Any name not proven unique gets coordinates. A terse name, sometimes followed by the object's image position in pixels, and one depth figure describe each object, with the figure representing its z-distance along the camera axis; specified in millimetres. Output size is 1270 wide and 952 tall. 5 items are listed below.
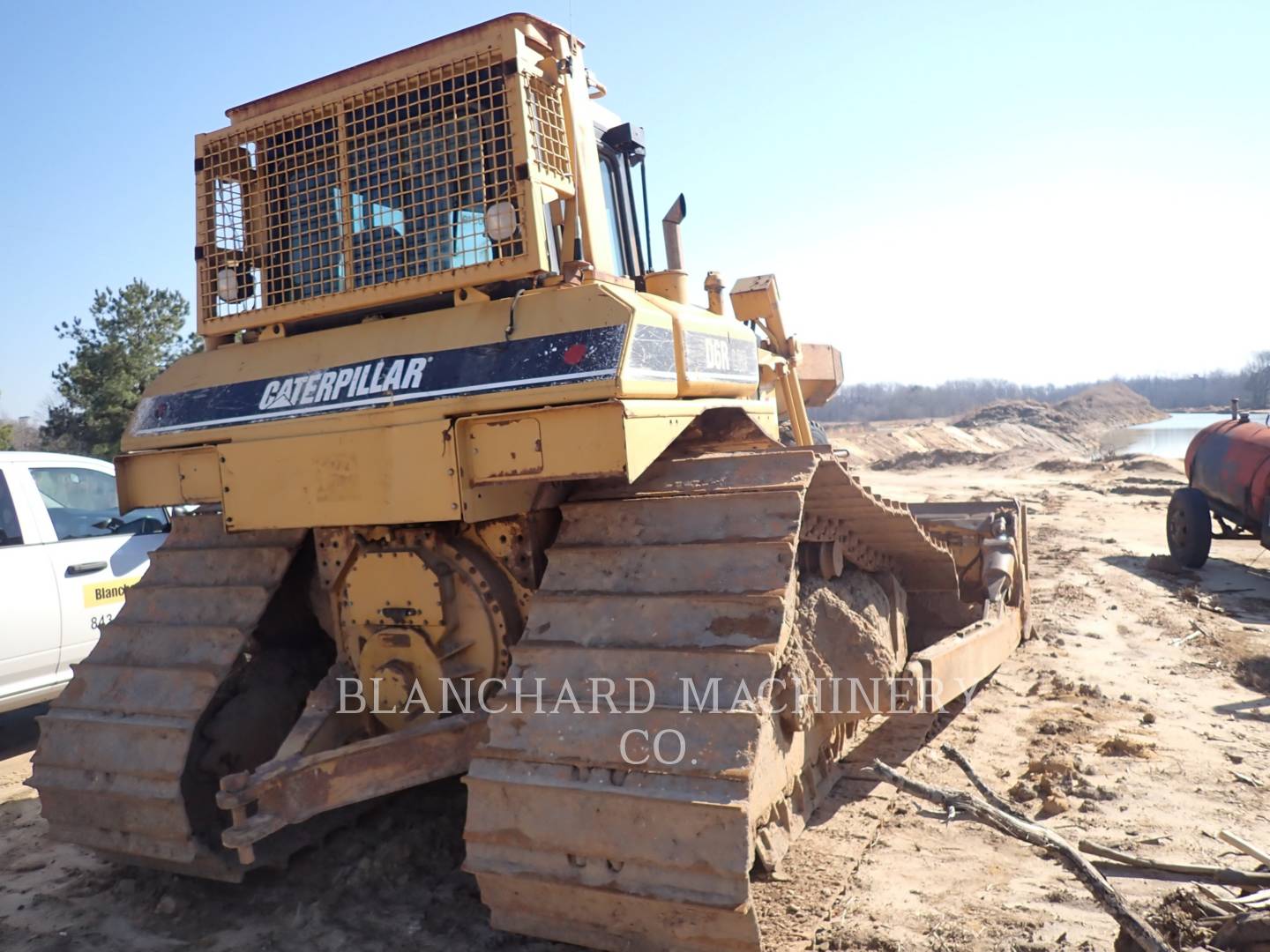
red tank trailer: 9938
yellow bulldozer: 2789
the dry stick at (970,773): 2883
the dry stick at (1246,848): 2846
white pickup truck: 5980
